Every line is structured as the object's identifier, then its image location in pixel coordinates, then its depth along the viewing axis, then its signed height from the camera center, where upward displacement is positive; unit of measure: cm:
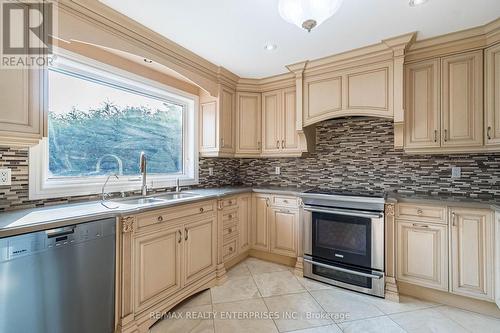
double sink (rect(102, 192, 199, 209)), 185 -31
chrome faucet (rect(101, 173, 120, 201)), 200 -23
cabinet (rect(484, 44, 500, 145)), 202 +63
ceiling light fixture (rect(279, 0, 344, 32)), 129 +90
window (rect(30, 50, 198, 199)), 186 +35
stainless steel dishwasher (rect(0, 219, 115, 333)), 117 -65
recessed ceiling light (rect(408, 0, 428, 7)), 168 +121
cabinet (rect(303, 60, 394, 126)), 240 +84
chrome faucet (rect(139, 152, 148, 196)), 228 -4
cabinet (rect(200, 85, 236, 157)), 299 +56
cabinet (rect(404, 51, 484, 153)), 215 +61
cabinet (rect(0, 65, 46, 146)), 128 +35
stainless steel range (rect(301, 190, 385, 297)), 224 -76
